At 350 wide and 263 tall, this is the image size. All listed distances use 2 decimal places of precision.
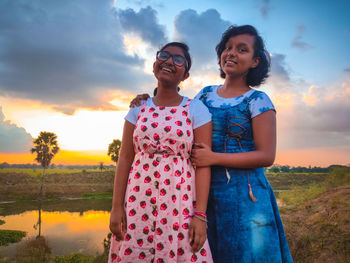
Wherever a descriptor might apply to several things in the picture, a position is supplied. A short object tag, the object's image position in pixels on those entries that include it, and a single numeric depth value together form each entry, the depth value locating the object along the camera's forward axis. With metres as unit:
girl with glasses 1.87
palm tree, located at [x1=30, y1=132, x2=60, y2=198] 37.78
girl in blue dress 2.03
